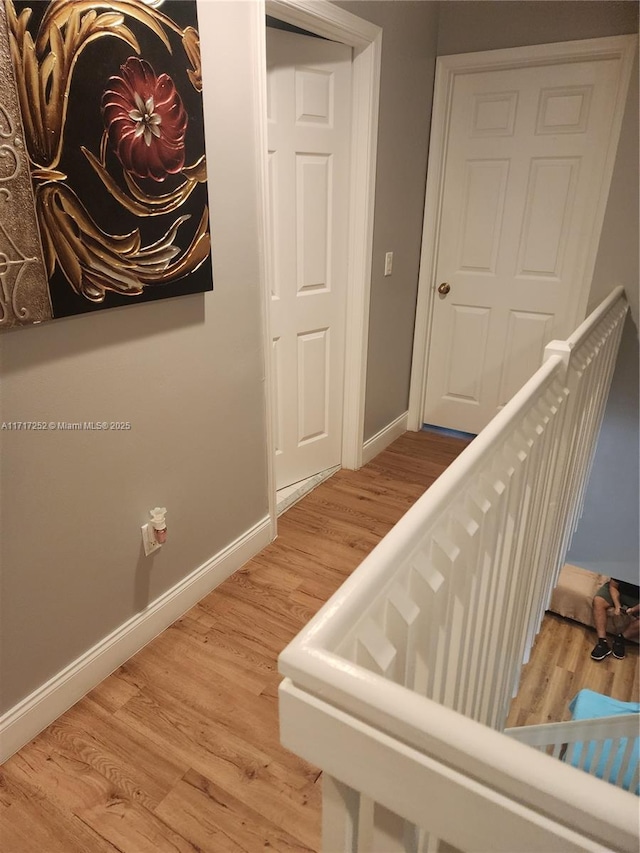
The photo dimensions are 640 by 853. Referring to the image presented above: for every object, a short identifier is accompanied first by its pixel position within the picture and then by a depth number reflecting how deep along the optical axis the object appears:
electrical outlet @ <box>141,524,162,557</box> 1.81
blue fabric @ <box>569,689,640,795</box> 2.04
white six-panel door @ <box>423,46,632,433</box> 2.79
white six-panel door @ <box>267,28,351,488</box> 2.29
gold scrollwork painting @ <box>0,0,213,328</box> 1.20
